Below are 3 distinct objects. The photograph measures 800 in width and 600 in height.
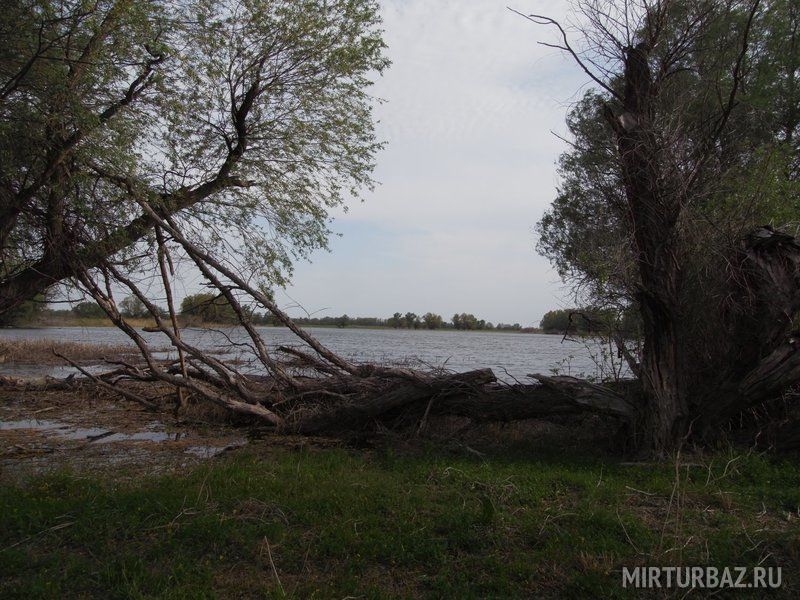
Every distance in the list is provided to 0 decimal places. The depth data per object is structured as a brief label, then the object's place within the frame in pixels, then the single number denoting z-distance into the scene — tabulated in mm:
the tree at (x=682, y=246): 7660
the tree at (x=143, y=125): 7926
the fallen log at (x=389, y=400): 9047
